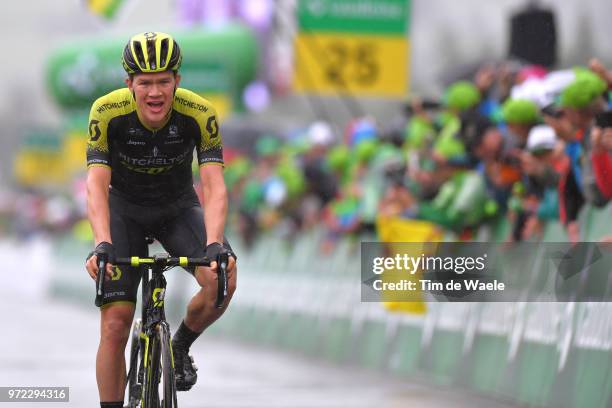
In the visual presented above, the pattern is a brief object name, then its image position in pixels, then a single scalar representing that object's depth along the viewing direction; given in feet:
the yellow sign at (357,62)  131.23
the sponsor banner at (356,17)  132.16
